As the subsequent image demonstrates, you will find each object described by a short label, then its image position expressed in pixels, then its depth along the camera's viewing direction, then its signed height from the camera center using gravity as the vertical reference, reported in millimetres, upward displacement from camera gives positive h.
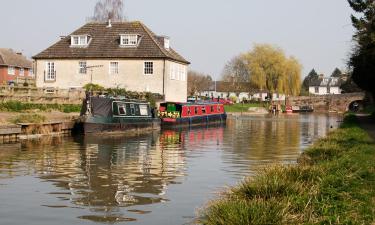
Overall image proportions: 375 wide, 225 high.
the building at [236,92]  104438 +1838
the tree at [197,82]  103288 +3789
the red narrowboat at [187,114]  42406 -1076
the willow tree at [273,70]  90312 +4974
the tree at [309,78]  165975 +7181
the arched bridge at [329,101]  97938 +125
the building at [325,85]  153300 +4509
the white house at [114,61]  47969 +3372
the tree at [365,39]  33791 +3887
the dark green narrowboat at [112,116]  31312 -950
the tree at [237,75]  99719 +4903
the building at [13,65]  68938 +4264
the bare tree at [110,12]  68900 +10789
